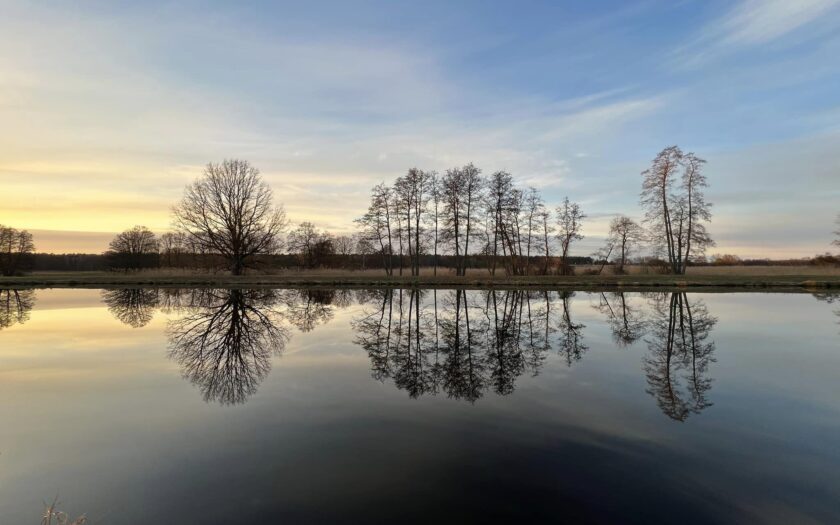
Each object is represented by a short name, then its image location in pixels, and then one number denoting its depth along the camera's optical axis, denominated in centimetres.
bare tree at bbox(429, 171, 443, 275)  5256
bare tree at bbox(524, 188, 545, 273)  5519
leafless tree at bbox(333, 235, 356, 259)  10913
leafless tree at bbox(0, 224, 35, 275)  7143
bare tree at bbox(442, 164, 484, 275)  5150
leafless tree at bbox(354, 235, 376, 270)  5425
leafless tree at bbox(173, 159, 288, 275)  4969
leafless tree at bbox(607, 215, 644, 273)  6012
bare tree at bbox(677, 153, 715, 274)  4491
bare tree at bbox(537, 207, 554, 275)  5506
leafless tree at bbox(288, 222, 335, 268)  7788
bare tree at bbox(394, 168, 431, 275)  5247
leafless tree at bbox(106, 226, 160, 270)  7531
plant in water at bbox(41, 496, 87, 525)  428
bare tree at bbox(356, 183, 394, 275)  5300
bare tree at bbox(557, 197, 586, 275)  5612
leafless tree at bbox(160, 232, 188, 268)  9081
